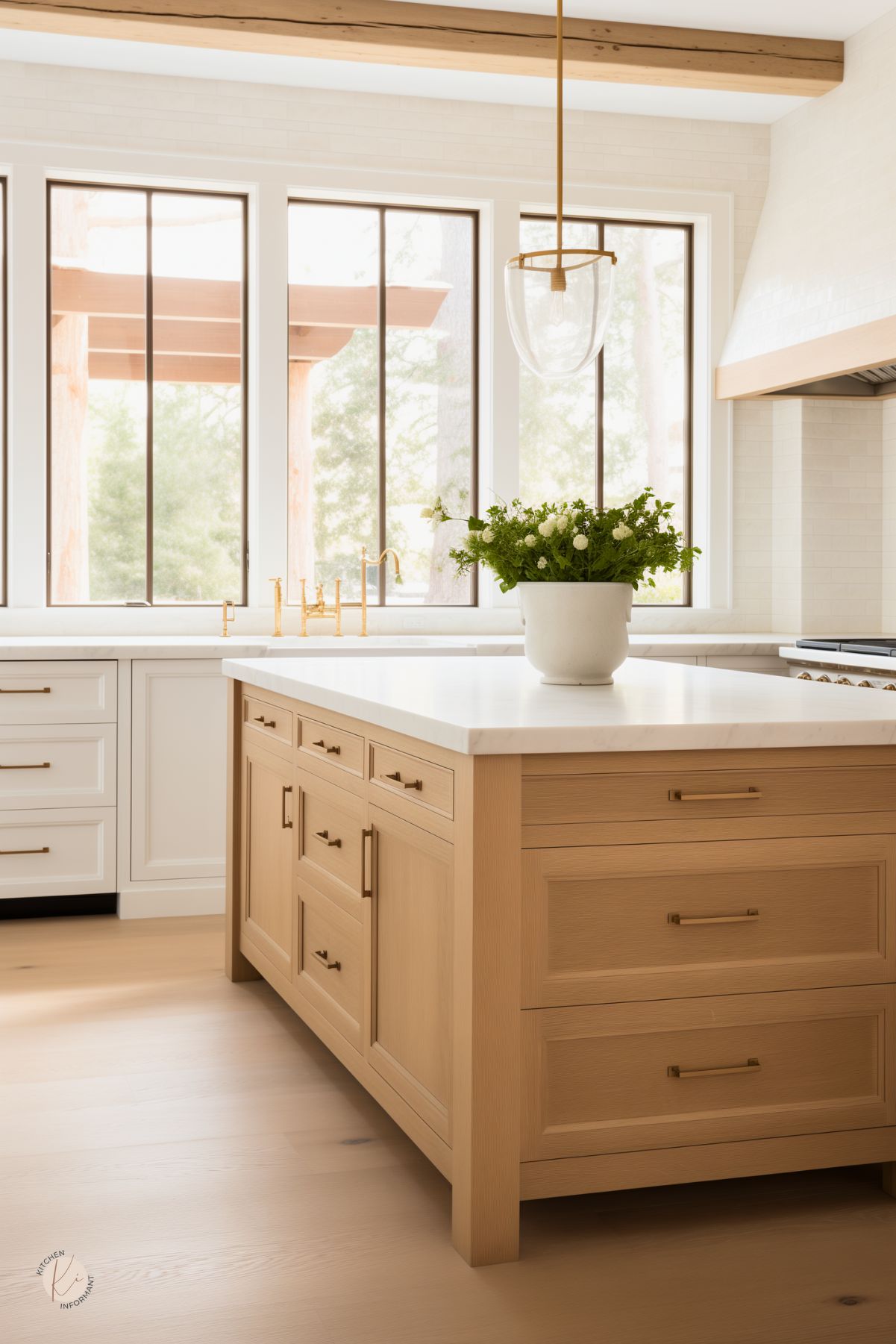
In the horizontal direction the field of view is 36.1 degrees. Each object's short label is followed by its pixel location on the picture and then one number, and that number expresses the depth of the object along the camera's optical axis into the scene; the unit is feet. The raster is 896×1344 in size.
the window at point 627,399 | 20.98
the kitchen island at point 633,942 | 7.13
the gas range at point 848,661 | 15.46
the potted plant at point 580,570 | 9.79
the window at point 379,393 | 21.50
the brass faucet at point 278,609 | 18.40
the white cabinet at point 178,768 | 15.66
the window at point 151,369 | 19.12
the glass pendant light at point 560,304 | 9.77
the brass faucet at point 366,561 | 18.57
